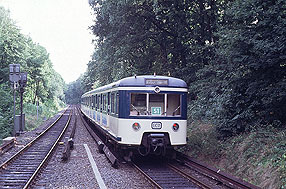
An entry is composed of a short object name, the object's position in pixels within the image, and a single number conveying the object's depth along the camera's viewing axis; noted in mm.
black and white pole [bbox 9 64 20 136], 19484
